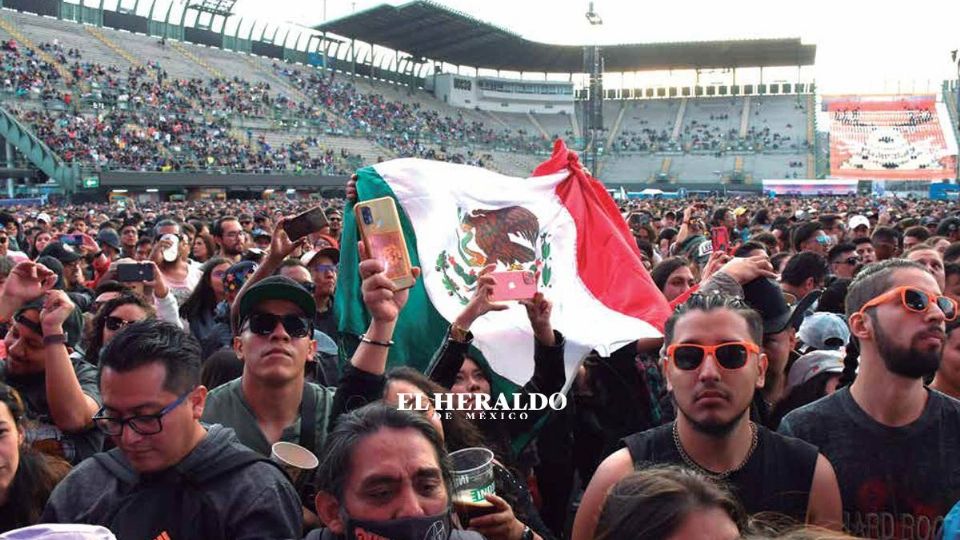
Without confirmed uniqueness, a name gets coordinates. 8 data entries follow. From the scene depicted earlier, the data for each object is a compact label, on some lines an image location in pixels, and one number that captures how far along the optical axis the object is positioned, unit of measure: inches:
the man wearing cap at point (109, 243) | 351.6
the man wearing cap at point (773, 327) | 148.8
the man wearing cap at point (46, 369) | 123.7
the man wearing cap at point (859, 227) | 403.2
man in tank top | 94.5
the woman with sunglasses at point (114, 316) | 158.6
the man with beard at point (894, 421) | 99.0
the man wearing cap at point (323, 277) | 214.5
